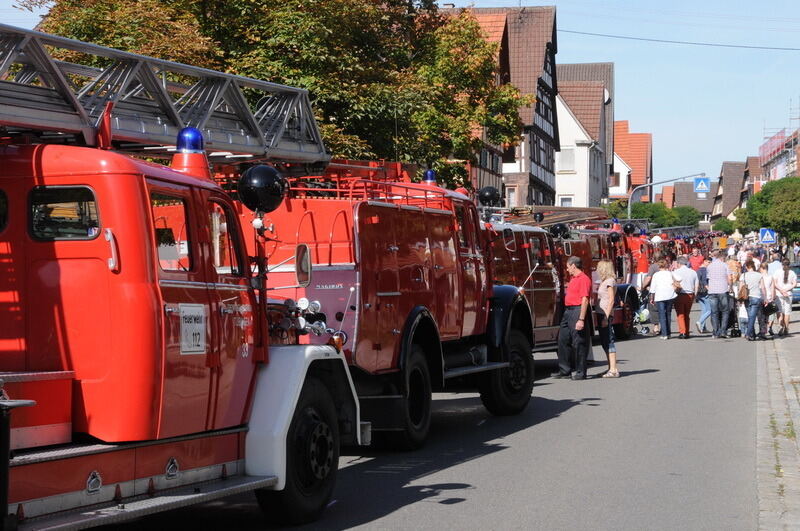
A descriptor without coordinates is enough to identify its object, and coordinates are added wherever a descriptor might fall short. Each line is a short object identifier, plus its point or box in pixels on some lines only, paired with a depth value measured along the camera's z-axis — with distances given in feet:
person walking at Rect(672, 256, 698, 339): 89.66
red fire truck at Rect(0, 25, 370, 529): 21.07
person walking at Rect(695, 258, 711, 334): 96.48
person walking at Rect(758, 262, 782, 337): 86.69
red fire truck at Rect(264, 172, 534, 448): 34.81
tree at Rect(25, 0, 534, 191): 68.08
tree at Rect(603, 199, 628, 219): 280.92
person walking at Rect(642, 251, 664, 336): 97.59
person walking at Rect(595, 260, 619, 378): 62.64
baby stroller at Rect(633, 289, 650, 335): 96.43
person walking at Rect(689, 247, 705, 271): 134.51
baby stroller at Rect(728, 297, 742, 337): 91.61
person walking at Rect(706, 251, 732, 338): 88.12
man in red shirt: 60.18
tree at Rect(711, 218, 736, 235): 434.88
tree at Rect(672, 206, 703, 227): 444.64
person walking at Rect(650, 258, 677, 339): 88.33
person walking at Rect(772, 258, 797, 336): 88.17
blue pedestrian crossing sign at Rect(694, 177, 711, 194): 290.37
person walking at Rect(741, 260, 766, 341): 85.46
